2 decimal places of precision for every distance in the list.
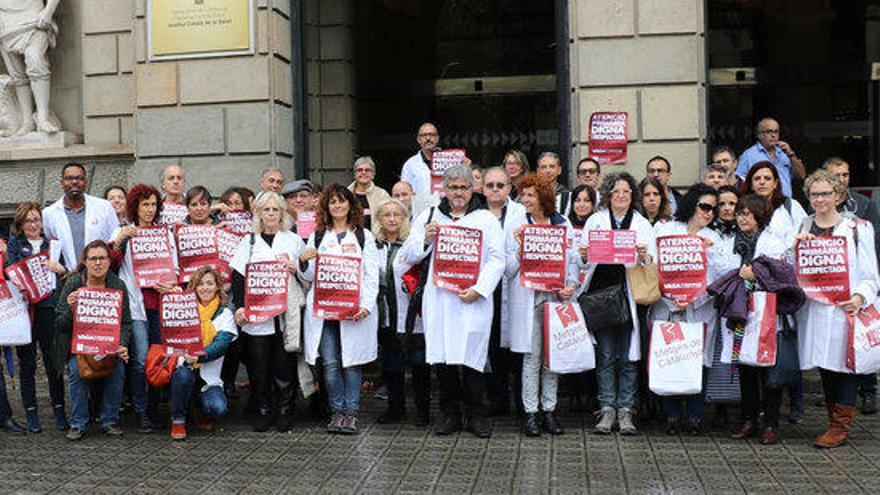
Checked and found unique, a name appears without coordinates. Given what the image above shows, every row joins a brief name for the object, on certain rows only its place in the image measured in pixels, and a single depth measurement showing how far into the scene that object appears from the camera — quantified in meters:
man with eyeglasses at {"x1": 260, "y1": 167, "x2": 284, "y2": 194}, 11.09
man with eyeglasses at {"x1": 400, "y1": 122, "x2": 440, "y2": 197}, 11.67
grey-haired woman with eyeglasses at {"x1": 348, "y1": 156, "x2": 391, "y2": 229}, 10.97
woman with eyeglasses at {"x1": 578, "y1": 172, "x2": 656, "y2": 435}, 8.89
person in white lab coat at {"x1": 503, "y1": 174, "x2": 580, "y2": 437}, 8.85
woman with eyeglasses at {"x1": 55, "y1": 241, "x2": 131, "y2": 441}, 8.98
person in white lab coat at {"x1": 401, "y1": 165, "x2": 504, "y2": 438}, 8.77
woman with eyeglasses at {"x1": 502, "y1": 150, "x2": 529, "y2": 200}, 10.55
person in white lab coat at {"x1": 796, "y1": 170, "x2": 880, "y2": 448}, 8.30
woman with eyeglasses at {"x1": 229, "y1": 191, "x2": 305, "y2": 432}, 9.21
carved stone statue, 14.34
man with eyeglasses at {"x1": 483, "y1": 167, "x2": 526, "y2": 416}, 8.99
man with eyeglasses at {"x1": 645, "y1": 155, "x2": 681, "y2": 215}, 10.58
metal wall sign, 13.21
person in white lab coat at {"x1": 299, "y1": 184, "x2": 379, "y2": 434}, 9.09
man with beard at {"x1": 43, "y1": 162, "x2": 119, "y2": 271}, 9.84
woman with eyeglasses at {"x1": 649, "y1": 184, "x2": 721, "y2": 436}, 8.81
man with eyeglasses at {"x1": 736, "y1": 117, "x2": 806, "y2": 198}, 11.57
